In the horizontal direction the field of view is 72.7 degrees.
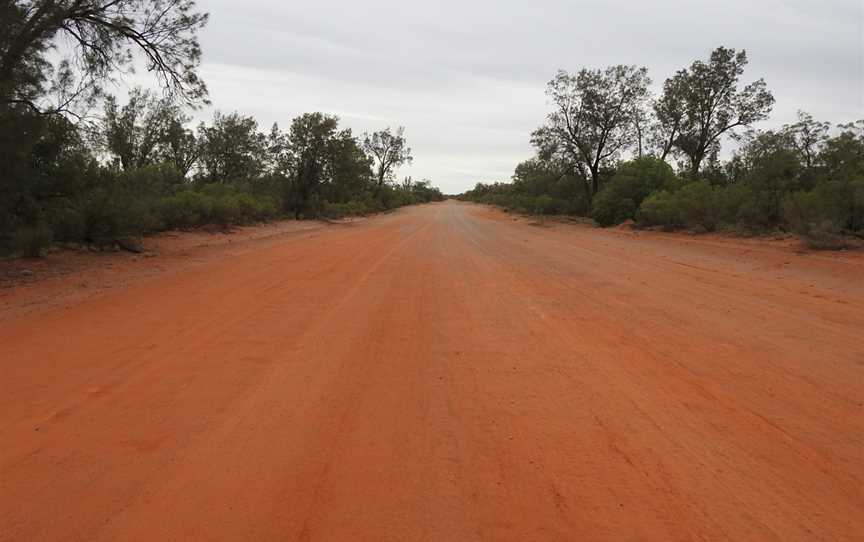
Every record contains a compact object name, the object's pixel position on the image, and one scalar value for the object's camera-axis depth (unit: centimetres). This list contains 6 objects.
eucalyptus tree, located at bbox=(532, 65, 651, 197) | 3588
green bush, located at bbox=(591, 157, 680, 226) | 3031
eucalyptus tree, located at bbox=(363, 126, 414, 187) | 7244
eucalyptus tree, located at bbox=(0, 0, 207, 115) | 1204
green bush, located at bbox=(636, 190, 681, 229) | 2428
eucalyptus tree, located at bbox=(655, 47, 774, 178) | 3544
